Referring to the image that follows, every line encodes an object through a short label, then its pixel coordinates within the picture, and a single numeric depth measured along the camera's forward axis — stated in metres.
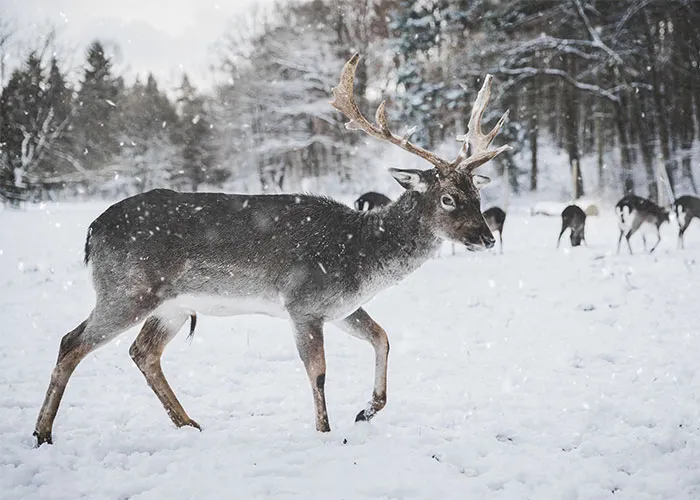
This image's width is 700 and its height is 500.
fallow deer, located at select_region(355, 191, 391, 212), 13.13
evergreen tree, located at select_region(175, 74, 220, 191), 37.44
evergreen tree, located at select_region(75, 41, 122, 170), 19.61
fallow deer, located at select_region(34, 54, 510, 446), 4.08
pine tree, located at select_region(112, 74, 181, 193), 36.66
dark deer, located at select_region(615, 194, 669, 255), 12.20
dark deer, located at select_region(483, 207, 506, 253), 13.25
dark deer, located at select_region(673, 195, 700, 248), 12.70
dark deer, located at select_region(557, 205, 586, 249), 13.51
